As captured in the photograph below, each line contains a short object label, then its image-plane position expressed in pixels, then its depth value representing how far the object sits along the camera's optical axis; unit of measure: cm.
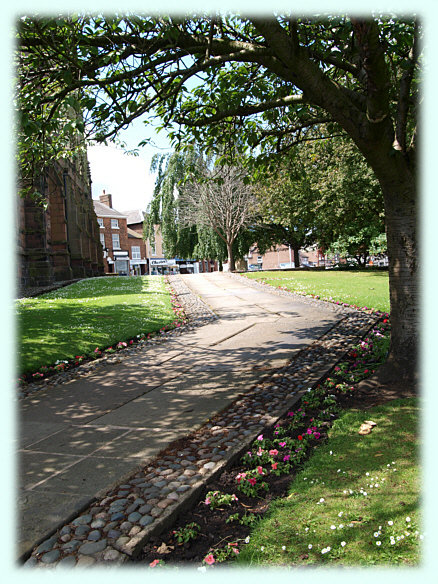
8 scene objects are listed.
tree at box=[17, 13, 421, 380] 493
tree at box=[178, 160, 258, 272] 3077
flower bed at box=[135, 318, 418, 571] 258
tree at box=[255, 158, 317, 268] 3000
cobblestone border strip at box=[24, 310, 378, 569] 256
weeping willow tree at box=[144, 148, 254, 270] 3094
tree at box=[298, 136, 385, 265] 2534
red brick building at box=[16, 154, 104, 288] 2095
